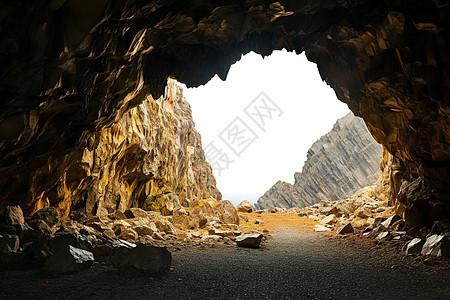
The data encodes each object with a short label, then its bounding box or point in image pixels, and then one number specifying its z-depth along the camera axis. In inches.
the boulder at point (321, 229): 619.0
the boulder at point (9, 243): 257.1
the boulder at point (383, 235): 407.2
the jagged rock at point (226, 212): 761.0
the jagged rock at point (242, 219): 909.0
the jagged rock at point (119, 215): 570.8
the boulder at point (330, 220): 757.3
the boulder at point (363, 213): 637.9
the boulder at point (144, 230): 442.6
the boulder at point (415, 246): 315.0
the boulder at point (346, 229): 507.9
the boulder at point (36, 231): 301.2
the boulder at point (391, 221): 458.4
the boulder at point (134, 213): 582.7
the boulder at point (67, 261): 235.1
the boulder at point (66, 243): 257.9
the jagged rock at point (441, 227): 339.3
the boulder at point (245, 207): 1493.6
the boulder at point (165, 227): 510.0
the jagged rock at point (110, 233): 384.5
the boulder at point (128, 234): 405.9
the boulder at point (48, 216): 380.5
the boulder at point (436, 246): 281.3
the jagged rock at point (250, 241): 412.2
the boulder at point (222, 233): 504.7
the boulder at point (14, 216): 319.6
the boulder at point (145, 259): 253.8
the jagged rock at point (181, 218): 614.9
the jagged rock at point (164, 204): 762.2
